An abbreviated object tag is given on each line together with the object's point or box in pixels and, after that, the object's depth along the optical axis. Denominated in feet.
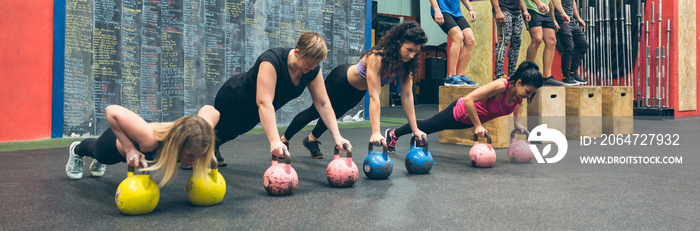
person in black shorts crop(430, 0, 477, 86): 15.02
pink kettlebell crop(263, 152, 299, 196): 8.09
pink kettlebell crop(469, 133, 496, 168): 11.17
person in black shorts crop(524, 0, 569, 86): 16.38
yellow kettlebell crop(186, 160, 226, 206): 7.38
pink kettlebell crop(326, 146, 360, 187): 8.78
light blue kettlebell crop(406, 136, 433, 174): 10.34
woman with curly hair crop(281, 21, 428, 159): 10.53
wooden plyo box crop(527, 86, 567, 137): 16.19
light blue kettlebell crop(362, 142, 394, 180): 9.65
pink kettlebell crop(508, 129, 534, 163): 11.98
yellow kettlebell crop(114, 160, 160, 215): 6.76
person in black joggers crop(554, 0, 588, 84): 17.58
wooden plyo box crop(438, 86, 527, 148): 15.24
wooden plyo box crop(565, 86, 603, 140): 17.66
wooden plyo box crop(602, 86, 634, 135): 19.15
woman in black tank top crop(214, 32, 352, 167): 8.54
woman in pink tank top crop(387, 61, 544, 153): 11.19
